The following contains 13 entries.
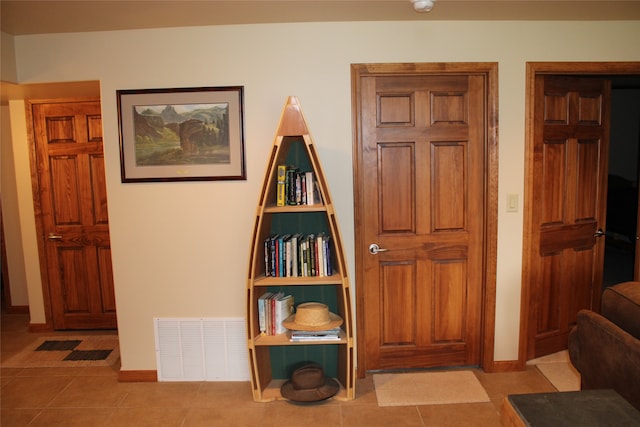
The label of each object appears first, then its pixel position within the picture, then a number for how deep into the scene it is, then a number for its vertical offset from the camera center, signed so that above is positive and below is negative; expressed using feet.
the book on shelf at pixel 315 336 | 8.77 -3.07
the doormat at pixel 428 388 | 8.96 -4.46
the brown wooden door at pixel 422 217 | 9.55 -0.86
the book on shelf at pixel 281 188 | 8.65 -0.10
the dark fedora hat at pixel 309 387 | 8.82 -4.21
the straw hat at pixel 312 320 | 8.66 -2.74
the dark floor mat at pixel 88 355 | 11.46 -4.38
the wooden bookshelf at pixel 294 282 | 8.29 -1.95
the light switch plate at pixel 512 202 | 9.66 -0.57
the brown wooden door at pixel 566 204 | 10.09 -0.70
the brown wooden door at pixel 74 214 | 12.74 -0.74
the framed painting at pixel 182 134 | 9.35 +1.11
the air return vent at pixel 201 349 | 9.84 -3.67
